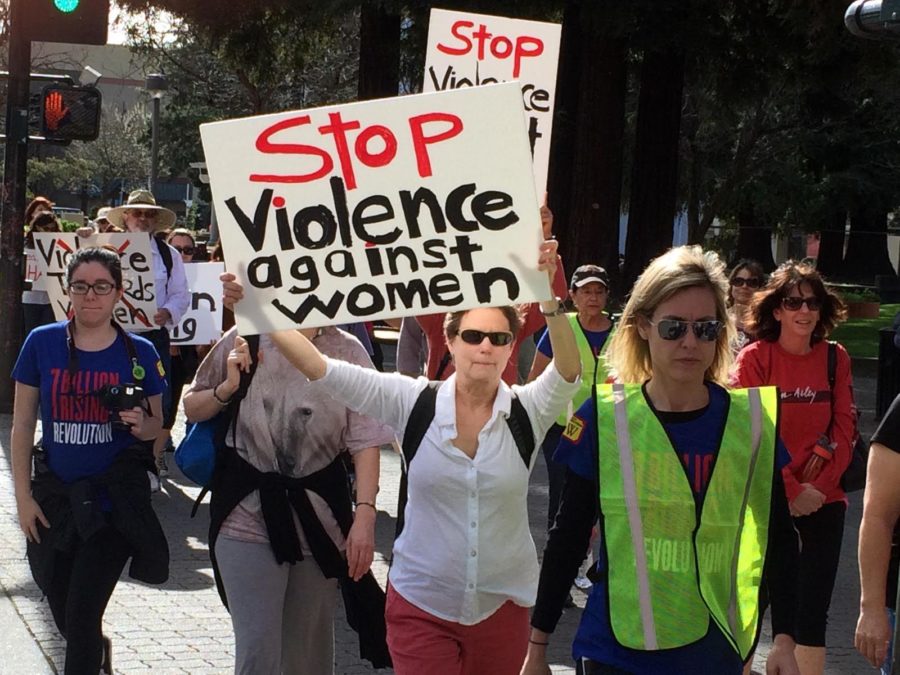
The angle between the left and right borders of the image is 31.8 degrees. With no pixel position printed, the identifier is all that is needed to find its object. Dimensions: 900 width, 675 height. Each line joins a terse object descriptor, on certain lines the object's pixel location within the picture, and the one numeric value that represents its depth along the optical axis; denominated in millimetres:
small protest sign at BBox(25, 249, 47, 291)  14234
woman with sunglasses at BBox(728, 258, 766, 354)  8461
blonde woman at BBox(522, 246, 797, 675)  3521
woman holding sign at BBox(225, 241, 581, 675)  4262
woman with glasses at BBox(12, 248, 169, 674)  5539
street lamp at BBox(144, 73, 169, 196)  31516
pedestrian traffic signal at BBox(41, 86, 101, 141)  12781
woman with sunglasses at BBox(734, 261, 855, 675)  6148
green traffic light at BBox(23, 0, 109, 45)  12039
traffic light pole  13727
